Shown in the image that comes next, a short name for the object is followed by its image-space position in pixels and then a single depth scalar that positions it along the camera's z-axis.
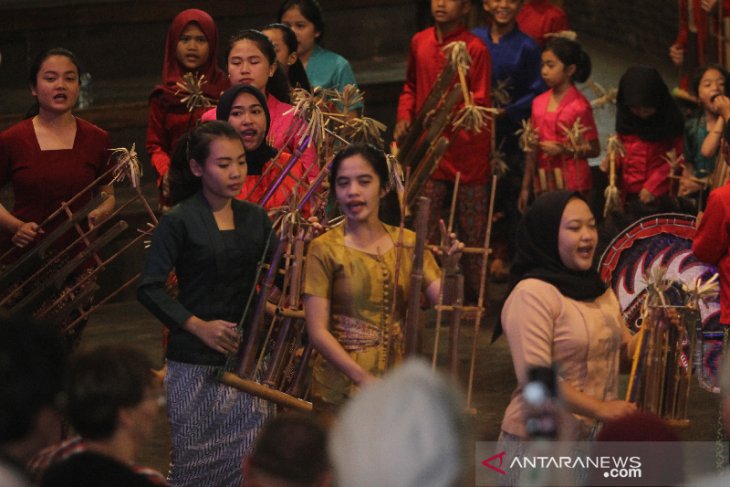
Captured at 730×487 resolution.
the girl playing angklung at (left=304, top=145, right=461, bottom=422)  8.40
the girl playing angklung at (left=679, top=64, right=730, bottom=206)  13.13
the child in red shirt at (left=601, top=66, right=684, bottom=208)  13.51
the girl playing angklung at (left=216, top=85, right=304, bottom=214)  9.52
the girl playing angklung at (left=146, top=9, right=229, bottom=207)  12.04
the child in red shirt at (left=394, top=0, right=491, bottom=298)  14.07
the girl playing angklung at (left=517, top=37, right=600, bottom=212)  13.87
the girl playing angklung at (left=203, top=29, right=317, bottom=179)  10.84
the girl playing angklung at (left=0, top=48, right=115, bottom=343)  10.43
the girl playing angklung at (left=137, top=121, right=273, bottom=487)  8.53
